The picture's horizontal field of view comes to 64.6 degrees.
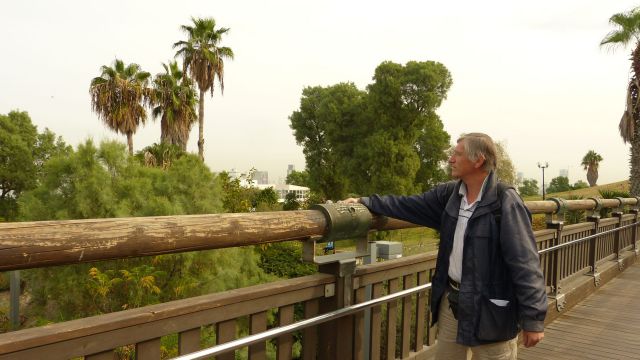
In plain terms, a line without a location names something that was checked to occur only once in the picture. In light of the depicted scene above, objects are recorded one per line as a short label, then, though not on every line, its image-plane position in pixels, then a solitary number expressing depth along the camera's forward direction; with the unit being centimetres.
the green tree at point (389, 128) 3497
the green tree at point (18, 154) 3603
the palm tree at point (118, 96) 2709
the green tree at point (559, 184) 9694
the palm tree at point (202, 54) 2912
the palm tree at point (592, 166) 6456
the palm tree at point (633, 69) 2053
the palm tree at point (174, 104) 2880
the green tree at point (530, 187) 9992
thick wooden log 125
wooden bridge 132
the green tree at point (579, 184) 9031
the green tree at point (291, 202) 4166
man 216
